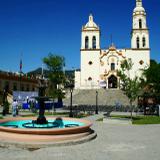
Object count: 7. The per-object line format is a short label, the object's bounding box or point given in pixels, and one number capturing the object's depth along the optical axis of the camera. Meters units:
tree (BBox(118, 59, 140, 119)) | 16.00
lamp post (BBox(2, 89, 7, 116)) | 17.24
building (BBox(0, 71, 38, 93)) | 34.07
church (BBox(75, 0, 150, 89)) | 43.04
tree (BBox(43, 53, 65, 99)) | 20.00
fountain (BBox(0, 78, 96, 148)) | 7.57
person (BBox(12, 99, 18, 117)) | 16.14
